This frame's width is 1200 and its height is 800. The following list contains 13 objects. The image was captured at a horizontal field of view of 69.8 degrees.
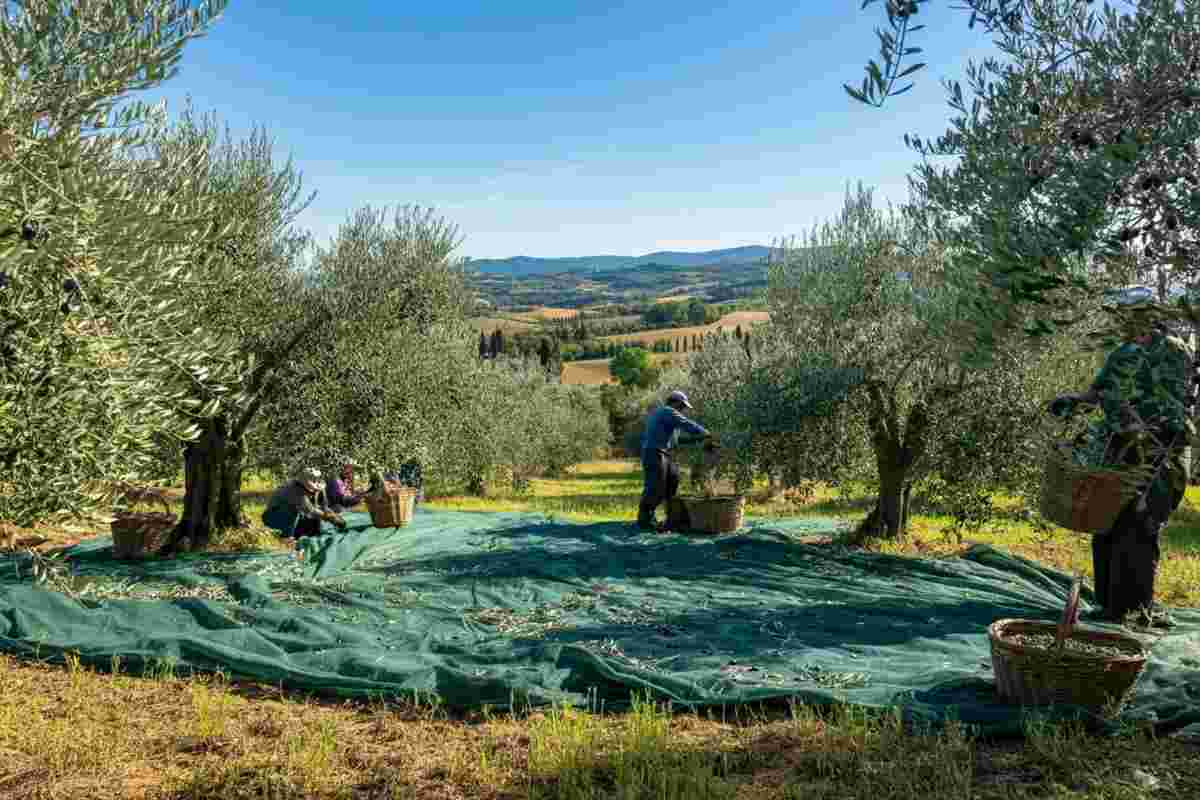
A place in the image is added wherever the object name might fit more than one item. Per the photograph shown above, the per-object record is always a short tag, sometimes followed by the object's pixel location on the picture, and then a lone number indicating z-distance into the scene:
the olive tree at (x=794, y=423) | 11.78
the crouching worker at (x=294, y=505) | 12.22
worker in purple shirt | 14.30
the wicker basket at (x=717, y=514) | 13.23
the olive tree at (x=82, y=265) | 4.22
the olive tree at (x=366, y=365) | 12.07
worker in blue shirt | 13.70
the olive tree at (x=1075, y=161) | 3.79
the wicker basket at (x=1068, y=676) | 5.58
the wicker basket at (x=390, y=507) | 13.90
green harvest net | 6.39
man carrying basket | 3.72
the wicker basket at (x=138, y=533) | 11.77
